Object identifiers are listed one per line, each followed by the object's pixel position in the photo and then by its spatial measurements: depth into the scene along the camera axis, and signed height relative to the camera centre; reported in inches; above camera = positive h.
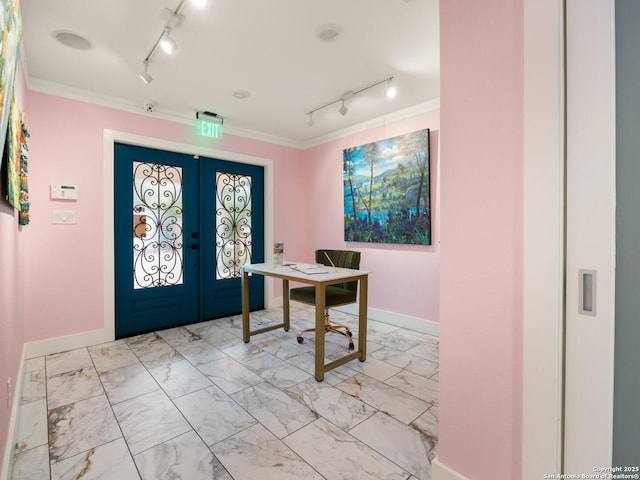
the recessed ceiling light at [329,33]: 86.5 +59.4
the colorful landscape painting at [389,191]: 139.9 +23.3
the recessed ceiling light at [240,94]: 127.0 +60.8
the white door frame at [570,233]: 39.6 +0.7
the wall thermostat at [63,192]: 117.9 +18.2
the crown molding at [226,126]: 117.3 +58.8
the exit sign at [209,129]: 152.0 +55.2
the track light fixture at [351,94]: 117.1 +60.2
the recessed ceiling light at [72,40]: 88.4 +59.1
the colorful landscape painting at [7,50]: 33.0 +22.3
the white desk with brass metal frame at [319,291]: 96.3 -19.5
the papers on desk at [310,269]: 110.8 -12.0
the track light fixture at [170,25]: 76.5 +55.9
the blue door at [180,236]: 137.6 +1.1
